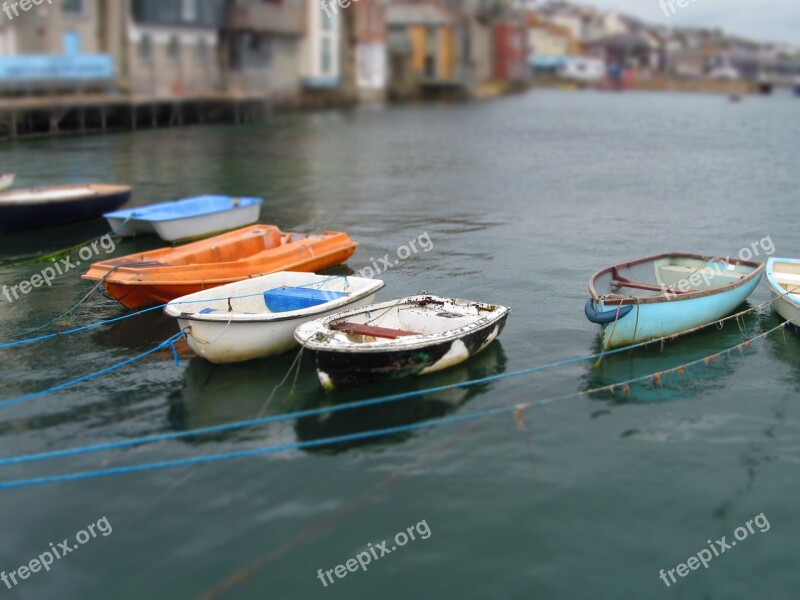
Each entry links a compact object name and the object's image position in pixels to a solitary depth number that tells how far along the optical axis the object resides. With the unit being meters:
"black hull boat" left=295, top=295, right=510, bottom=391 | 12.14
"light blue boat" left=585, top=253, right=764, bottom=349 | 13.96
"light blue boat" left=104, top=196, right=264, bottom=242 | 21.59
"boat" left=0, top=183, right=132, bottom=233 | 23.08
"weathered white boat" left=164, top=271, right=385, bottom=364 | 13.09
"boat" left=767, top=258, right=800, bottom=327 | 14.98
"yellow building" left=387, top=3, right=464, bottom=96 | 126.50
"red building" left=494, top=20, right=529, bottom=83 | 153.75
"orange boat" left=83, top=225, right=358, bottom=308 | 15.59
